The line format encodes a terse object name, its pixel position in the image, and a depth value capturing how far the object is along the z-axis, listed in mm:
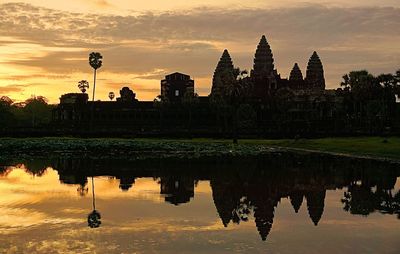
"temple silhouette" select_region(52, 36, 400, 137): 110438
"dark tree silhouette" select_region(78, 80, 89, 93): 141000
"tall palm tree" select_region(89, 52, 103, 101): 121125
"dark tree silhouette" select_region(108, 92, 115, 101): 176375
